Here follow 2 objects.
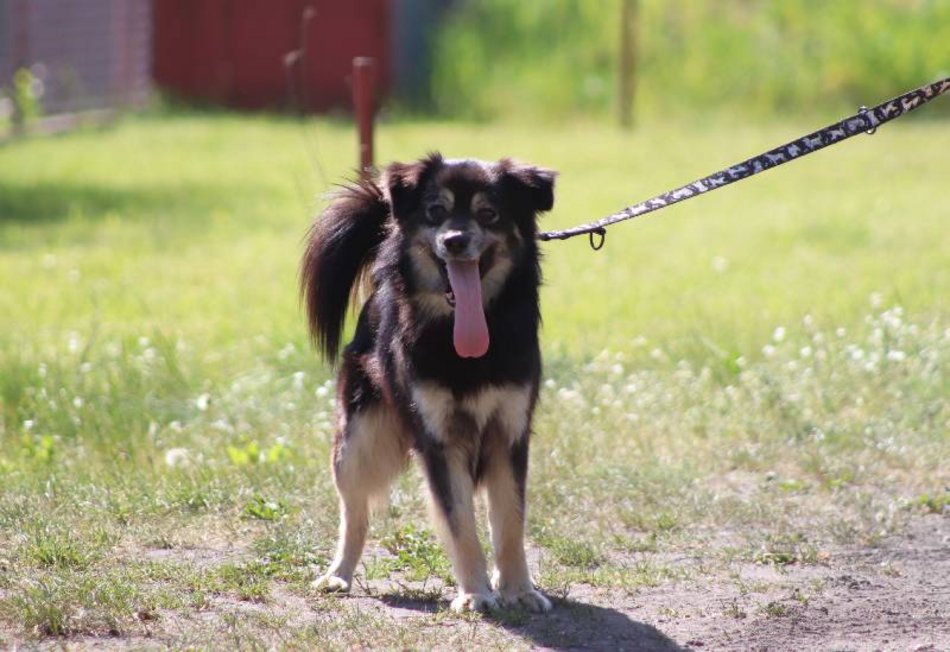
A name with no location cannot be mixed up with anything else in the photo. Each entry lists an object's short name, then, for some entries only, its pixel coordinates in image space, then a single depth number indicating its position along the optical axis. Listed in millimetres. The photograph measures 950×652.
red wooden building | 44594
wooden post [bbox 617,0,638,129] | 38875
